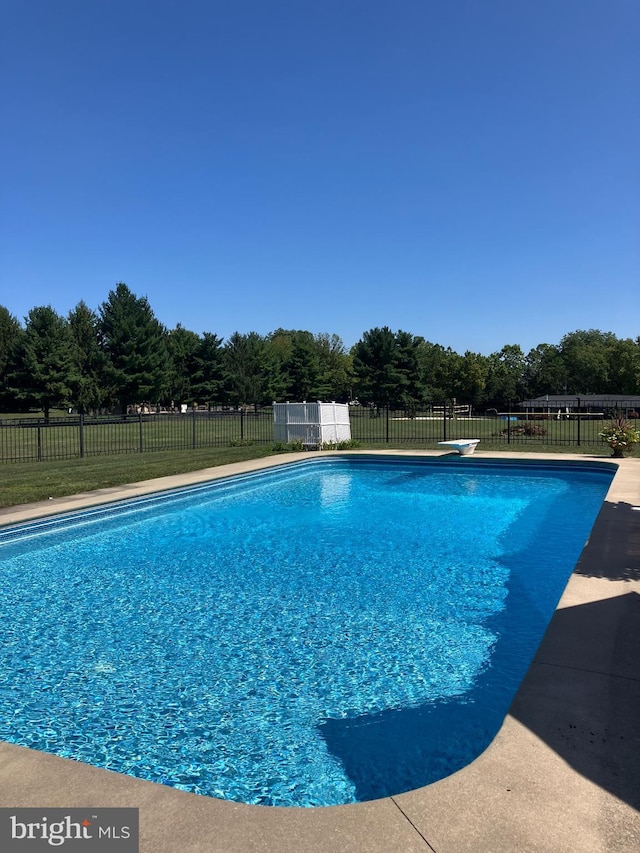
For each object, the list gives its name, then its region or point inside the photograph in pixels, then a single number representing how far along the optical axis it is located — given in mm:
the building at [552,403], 63000
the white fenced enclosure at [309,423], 18844
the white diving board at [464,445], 16391
